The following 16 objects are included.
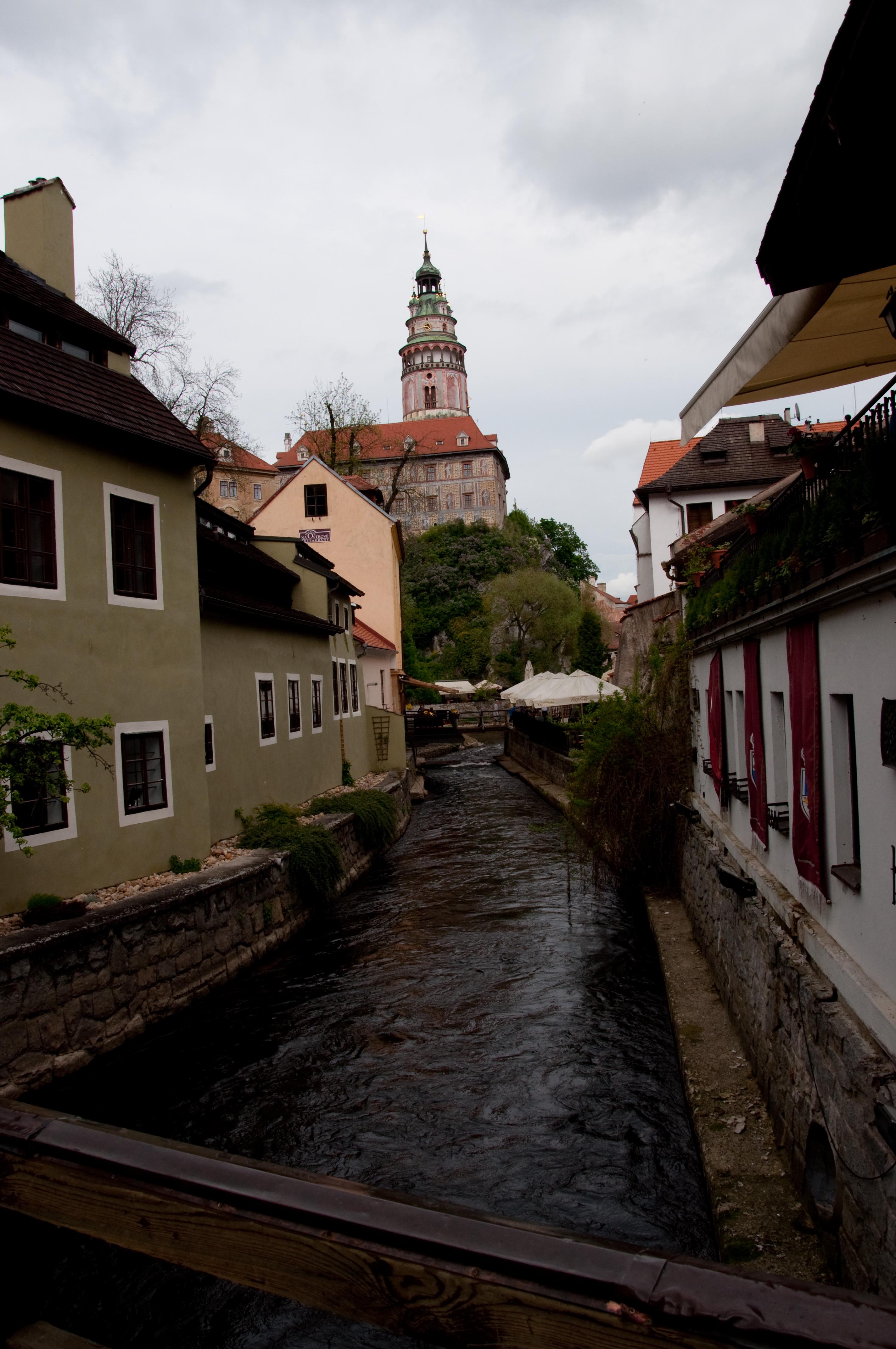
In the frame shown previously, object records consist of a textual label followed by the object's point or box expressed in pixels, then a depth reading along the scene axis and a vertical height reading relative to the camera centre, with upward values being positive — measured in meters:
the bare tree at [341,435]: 43.00 +12.53
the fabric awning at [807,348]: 4.25 +1.74
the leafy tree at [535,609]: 63.56 +5.39
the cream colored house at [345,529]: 33.34 +6.01
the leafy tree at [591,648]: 58.47 +2.34
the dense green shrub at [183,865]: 11.50 -2.04
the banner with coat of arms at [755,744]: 7.40 -0.55
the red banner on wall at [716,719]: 9.93 -0.43
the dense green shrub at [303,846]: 13.60 -2.24
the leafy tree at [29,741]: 7.61 -0.29
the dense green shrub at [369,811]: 17.73 -2.30
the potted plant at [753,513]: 7.20 +1.31
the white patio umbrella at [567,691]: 28.55 -0.17
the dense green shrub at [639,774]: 12.96 -1.28
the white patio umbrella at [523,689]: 30.92 -0.02
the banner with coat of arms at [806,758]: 5.36 -0.49
